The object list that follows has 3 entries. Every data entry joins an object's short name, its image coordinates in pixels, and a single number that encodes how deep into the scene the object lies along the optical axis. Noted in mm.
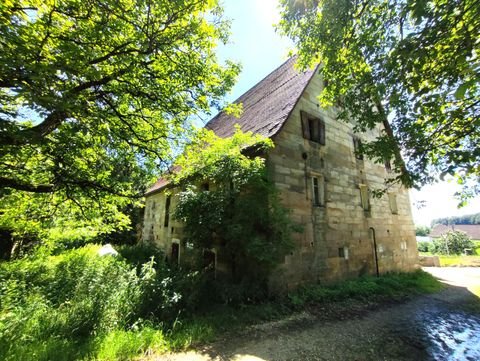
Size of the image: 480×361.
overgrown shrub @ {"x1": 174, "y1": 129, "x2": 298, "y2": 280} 6270
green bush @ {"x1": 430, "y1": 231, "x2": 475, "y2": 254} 32406
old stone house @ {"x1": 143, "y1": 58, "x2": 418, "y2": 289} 7914
